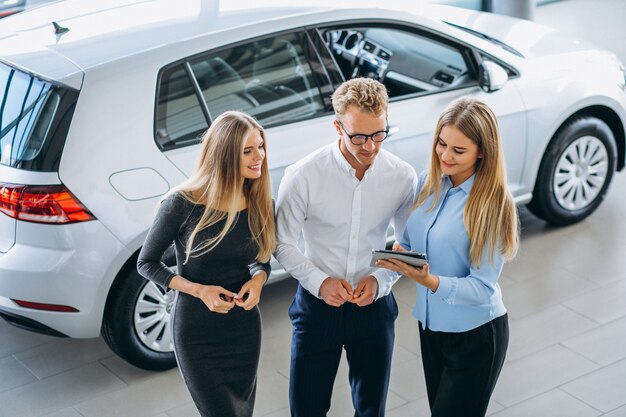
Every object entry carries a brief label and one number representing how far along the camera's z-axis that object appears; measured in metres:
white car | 4.51
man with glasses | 3.55
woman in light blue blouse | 3.36
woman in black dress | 3.38
